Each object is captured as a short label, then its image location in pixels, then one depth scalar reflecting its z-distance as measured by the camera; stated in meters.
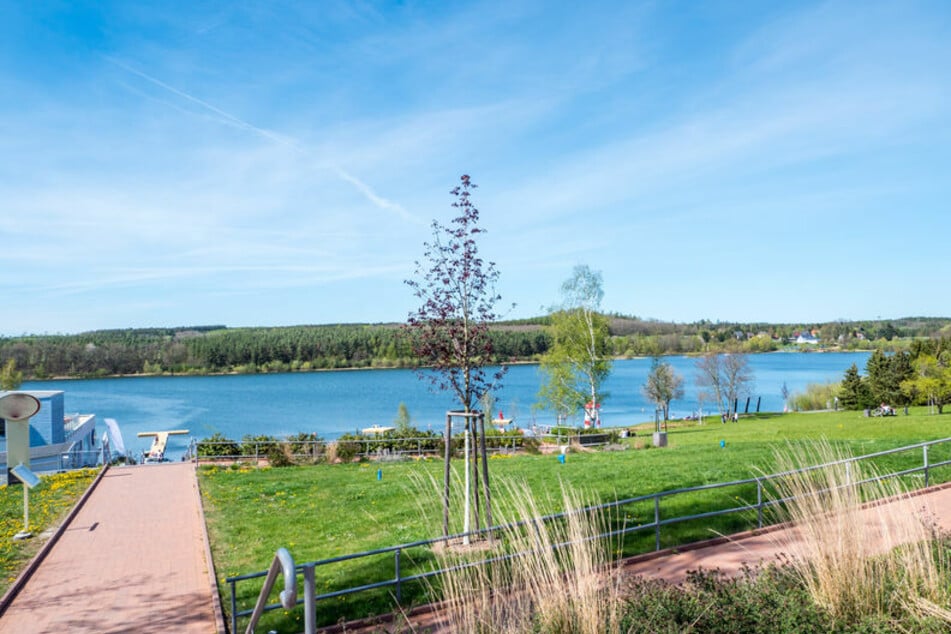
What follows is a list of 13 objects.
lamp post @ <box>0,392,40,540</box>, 14.08
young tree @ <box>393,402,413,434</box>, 40.88
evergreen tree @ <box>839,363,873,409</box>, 46.28
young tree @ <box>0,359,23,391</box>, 58.91
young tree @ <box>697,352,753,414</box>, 56.19
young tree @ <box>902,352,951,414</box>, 37.56
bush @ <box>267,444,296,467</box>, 21.63
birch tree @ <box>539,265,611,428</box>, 39.81
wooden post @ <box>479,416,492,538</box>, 7.29
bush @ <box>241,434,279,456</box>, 21.98
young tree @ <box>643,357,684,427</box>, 47.53
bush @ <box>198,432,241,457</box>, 22.67
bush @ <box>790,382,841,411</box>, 58.75
